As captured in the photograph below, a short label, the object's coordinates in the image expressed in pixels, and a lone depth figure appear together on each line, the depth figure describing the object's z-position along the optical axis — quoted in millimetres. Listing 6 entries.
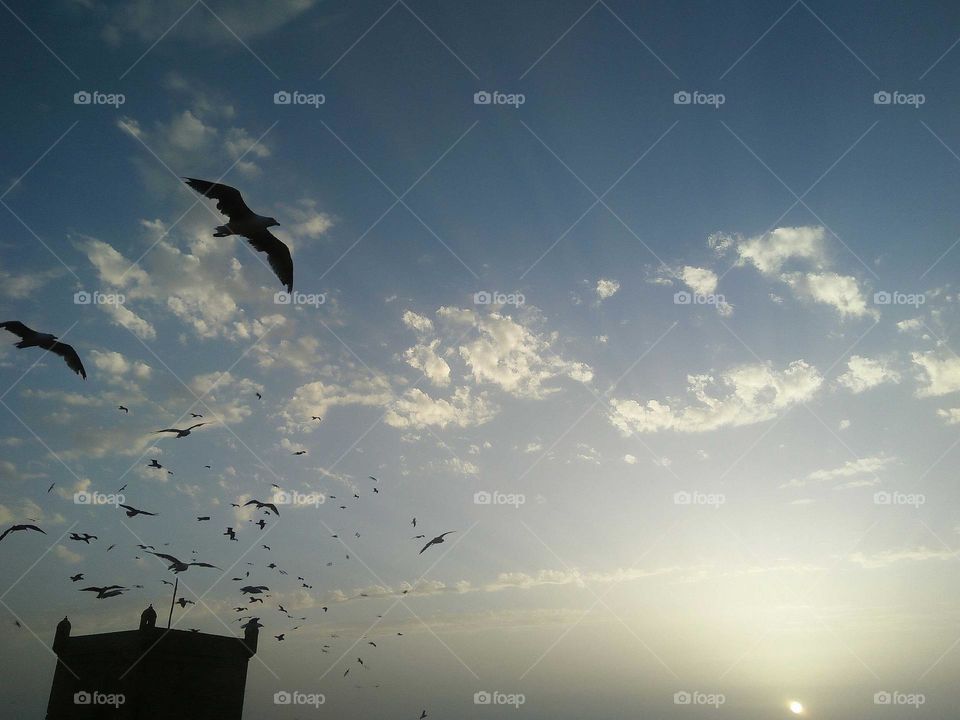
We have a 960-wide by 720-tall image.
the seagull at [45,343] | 14288
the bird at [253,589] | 21062
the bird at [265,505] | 19956
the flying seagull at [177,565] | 19548
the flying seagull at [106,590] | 18906
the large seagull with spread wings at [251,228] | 12023
